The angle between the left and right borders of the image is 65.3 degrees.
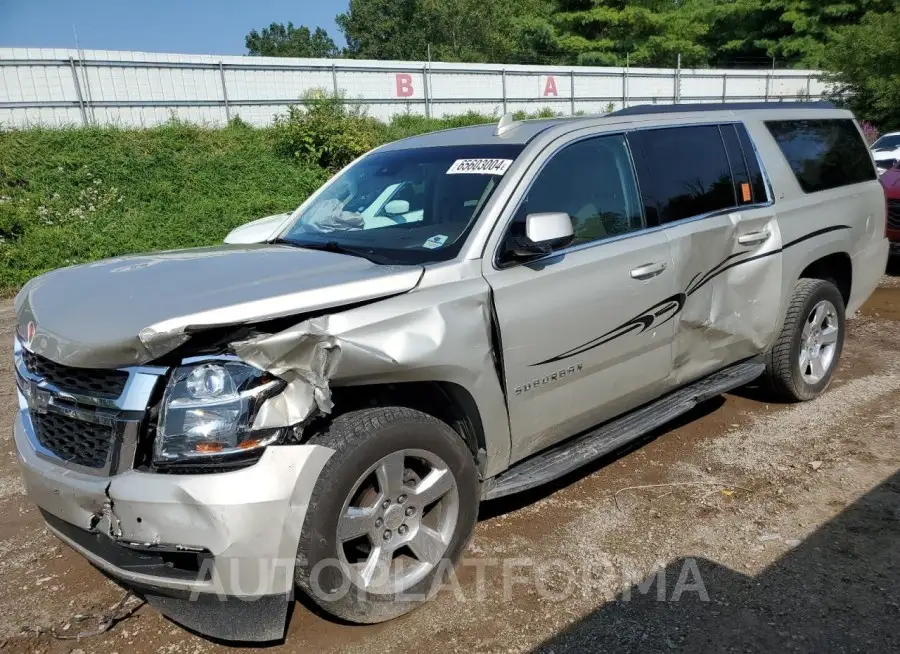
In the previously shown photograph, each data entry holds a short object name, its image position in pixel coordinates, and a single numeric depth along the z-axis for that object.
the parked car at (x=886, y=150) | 14.41
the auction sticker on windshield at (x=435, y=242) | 3.09
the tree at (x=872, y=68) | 26.16
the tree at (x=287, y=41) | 86.88
